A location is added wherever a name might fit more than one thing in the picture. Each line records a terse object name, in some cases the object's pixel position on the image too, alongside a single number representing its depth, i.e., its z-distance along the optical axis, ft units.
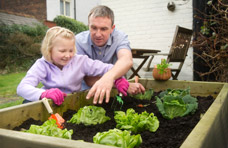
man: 5.67
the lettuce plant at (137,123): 4.63
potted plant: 10.21
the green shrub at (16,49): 32.96
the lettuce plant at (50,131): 3.63
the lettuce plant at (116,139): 3.28
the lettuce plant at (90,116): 5.05
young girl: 6.66
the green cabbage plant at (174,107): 5.83
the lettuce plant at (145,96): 8.21
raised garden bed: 2.41
